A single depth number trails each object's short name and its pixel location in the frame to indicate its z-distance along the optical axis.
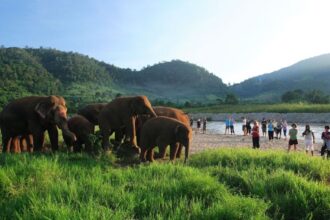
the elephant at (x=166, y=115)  14.27
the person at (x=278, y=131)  31.94
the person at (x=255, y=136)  21.22
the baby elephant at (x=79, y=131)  13.17
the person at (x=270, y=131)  28.41
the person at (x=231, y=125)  38.06
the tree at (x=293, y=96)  115.39
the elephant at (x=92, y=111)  16.03
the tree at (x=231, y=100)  110.38
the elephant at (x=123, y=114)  12.92
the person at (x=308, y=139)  18.52
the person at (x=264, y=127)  35.21
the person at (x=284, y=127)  34.92
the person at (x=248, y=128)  35.89
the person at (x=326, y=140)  16.44
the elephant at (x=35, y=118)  11.88
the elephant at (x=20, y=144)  13.41
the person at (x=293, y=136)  19.47
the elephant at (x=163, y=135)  11.95
